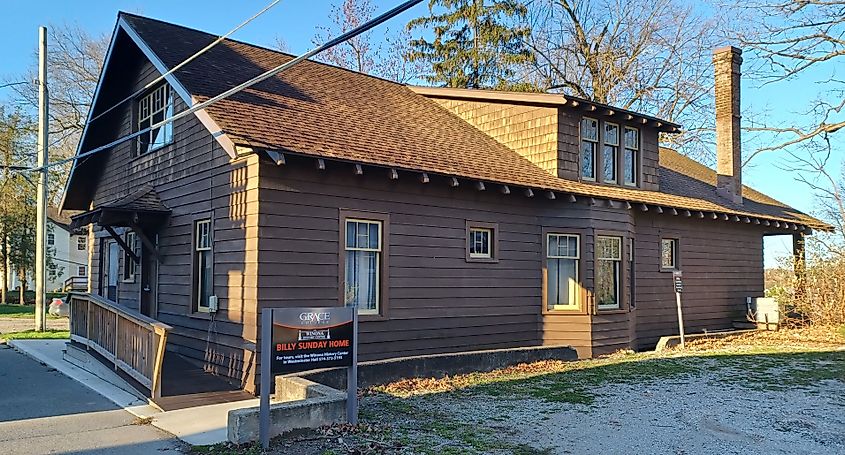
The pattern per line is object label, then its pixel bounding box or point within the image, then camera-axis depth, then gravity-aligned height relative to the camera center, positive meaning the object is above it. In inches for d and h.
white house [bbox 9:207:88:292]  1989.8 +17.8
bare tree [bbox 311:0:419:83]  1215.1 +363.9
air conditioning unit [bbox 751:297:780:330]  690.8 -56.8
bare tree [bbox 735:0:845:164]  772.0 +245.5
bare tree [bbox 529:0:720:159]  1206.9 +342.4
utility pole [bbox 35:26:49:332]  692.7 +72.5
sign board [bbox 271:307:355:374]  265.1 -33.2
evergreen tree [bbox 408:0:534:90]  1181.7 +379.2
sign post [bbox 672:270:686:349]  558.9 -20.0
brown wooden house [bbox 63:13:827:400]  383.9 +31.0
